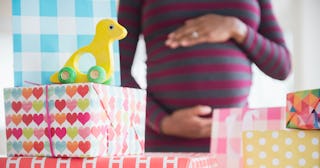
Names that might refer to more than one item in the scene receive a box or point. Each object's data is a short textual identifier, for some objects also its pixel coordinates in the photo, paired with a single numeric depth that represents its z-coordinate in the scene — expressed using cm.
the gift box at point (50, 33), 116
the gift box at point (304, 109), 91
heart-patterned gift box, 106
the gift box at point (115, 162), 103
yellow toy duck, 111
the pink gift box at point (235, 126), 128
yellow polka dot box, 94
